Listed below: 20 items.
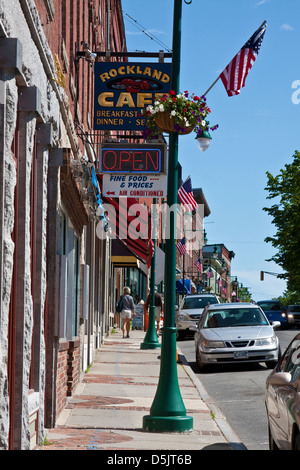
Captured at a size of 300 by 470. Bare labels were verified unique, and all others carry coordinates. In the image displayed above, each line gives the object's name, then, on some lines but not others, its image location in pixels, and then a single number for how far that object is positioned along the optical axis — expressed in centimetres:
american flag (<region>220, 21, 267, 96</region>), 1578
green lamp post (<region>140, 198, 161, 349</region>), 2430
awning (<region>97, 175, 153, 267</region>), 2062
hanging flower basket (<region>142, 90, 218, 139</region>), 1019
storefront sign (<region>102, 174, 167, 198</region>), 1564
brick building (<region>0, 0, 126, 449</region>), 609
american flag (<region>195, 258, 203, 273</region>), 6354
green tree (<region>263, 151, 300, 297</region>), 5312
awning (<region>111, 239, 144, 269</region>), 3133
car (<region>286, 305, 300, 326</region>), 4975
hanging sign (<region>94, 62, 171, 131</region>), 1504
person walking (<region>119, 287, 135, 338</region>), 2738
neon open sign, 1526
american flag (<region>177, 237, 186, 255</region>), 4738
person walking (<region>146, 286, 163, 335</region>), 2986
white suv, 2958
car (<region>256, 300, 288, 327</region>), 4471
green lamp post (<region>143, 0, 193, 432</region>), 970
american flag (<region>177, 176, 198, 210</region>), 3634
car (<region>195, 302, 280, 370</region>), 1788
